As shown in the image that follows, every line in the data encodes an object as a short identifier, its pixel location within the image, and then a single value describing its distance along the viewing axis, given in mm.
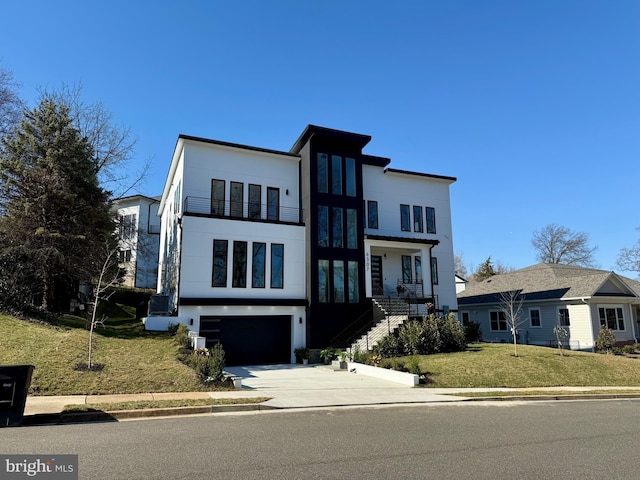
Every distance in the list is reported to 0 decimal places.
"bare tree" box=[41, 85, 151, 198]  26466
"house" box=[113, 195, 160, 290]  37281
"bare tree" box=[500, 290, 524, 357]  31000
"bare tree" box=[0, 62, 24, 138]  23250
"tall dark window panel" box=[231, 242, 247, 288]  20953
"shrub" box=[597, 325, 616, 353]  24438
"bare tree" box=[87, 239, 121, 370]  20359
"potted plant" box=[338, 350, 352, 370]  18625
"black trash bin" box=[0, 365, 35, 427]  7891
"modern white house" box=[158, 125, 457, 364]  20531
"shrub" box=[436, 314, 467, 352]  19031
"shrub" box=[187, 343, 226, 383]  12922
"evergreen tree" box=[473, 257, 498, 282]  51188
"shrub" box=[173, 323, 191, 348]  16481
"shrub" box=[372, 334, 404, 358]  18344
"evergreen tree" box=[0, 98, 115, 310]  18312
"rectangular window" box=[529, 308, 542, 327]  30703
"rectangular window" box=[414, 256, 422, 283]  26547
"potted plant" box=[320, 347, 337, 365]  20250
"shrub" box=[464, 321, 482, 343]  24844
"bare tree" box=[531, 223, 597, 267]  56250
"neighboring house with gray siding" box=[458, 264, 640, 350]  27359
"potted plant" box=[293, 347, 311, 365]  20750
